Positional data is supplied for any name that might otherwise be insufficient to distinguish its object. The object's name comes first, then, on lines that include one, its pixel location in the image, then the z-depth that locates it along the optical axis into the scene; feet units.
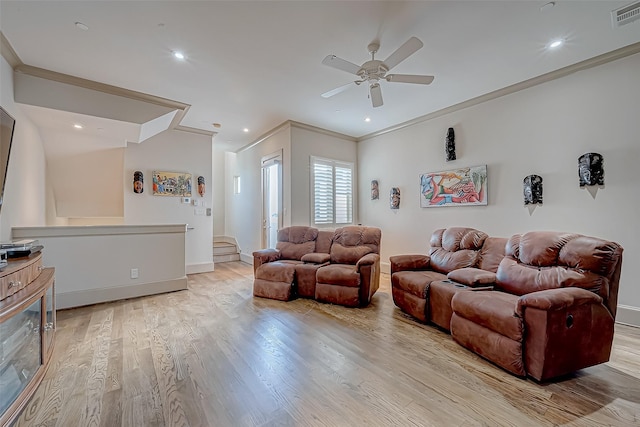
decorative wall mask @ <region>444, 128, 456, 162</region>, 14.26
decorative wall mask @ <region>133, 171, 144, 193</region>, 15.66
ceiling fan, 7.64
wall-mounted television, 7.68
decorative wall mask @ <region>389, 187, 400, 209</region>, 17.08
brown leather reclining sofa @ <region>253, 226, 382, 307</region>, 11.39
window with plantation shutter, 17.63
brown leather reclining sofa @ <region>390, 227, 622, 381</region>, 6.14
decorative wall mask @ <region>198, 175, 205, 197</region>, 17.80
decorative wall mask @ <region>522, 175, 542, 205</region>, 11.39
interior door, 18.70
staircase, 21.77
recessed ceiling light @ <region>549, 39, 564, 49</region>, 8.95
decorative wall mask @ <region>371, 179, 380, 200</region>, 18.39
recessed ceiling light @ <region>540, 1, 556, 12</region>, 7.28
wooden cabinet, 5.19
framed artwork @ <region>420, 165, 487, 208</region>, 13.34
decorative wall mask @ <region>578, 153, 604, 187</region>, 9.90
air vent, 7.30
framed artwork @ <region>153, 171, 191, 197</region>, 16.42
